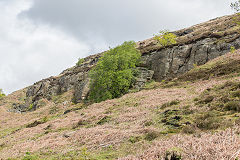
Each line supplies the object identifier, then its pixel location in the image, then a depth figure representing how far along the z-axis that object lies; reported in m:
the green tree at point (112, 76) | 40.09
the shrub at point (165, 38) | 61.77
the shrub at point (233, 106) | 11.01
